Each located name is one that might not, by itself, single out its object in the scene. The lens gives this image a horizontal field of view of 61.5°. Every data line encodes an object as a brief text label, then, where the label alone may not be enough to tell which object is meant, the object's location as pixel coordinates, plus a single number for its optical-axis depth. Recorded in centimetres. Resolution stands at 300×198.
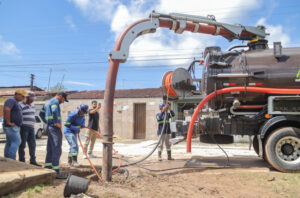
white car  1599
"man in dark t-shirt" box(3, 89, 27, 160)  506
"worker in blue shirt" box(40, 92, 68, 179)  520
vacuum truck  570
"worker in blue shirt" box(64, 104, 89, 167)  632
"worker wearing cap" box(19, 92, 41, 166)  582
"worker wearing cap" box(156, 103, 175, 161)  751
